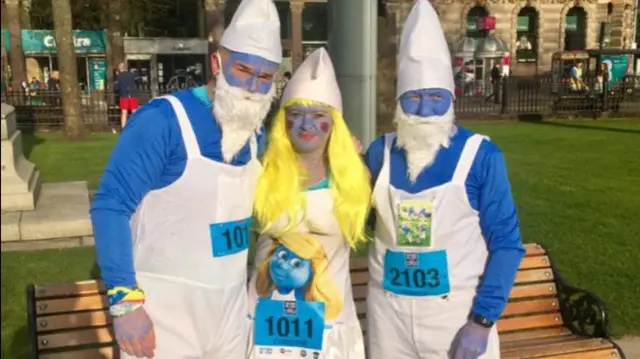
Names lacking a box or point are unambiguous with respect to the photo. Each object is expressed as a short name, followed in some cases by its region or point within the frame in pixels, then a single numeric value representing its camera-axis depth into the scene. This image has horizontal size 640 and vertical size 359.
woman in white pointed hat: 2.84
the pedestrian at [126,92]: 18.64
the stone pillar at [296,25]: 38.68
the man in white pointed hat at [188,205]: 2.38
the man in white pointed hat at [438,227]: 2.69
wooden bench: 3.59
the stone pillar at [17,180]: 7.76
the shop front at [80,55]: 32.19
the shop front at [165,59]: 35.25
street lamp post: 4.79
